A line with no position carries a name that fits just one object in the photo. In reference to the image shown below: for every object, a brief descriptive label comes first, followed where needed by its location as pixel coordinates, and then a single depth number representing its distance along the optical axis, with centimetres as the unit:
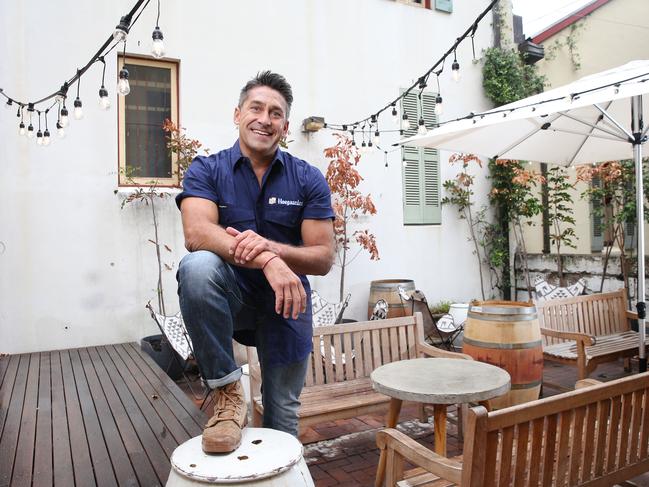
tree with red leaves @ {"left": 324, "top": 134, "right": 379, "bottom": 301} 627
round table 247
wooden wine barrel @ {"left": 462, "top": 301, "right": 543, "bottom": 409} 333
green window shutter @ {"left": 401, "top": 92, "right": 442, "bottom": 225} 720
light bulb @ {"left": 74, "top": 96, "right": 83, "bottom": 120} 371
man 154
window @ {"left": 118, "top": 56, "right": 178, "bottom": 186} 564
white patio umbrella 339
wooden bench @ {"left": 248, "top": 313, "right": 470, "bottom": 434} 311
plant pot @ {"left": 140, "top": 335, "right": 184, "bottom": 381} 507
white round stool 135
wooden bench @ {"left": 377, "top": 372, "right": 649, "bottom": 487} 167
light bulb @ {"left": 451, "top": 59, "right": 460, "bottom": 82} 379
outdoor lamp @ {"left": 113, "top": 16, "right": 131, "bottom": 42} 272
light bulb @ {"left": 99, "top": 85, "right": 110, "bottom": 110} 351
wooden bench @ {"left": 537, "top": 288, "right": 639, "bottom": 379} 422
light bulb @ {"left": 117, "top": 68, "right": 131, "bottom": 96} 312
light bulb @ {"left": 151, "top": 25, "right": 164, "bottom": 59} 282
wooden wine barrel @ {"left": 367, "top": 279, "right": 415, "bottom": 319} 586
